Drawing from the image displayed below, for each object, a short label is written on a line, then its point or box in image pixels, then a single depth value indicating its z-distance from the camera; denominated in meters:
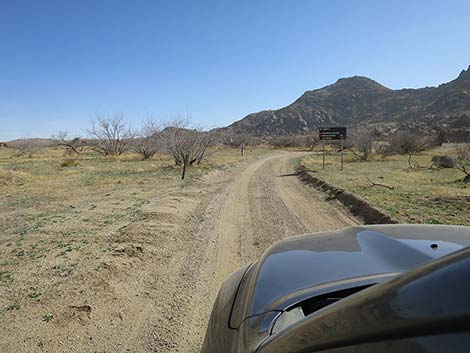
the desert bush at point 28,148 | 54.72
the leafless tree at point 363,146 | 36.00
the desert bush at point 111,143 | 48.91
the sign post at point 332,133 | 24.10
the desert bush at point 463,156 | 20.30
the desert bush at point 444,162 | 23.59
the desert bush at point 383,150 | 37.31
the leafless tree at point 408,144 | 42.27
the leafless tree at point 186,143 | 25.16
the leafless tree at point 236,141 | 74.50
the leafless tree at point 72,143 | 56.82
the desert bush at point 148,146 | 36.29
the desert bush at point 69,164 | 29.91
